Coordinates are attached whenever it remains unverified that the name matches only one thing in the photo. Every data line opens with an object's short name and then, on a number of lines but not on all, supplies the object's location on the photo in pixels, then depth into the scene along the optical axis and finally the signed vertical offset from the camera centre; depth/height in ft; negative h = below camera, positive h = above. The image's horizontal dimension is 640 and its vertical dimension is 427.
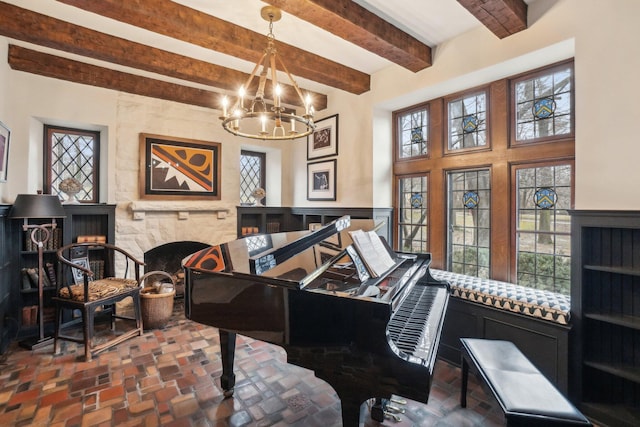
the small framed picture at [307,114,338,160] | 13.58 +3.53
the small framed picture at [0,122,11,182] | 8.75 +1.88
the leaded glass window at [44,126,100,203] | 11.53 +2.13
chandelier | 6.43 +2.47
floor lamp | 9.14 -0.07
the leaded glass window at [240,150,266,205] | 16.40 +2.24
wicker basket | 10.84 -3.45
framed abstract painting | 12.66 +2.02
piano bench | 4.38 -2.84
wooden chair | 8.89 -2.48
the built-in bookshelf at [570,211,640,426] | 6.32 -2.13
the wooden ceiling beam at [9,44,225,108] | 9.78 +5.01
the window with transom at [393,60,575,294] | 8.19 +1.16
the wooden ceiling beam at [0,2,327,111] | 7.73 +4.92
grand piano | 4.32 -1.71
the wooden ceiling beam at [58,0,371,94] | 6.94 +4.85
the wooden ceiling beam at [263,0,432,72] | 6.90 +4.83
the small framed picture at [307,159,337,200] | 13.71 +1.63
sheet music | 6.34 -0.85
